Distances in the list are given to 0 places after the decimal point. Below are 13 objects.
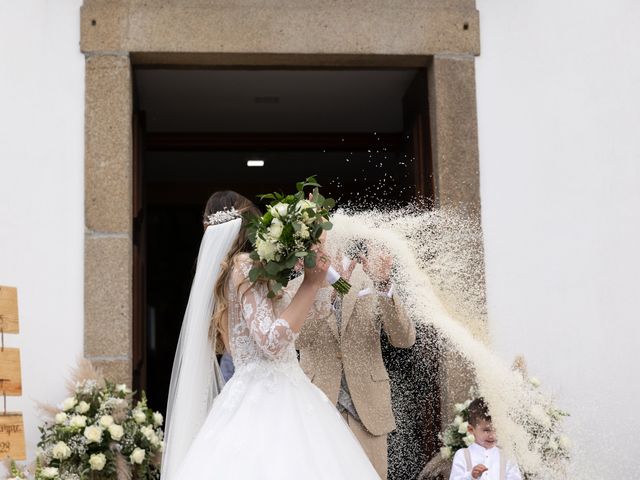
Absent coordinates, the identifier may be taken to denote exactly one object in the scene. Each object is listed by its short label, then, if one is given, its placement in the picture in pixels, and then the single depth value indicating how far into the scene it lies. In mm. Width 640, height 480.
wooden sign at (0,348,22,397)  4879
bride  3762
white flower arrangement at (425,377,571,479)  5531
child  5027
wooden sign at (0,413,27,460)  4793
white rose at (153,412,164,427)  5625
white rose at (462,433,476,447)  5406
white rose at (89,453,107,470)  5188
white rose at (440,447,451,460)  5594
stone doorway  5762
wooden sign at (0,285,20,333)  4918
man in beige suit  4973
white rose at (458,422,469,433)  5500
